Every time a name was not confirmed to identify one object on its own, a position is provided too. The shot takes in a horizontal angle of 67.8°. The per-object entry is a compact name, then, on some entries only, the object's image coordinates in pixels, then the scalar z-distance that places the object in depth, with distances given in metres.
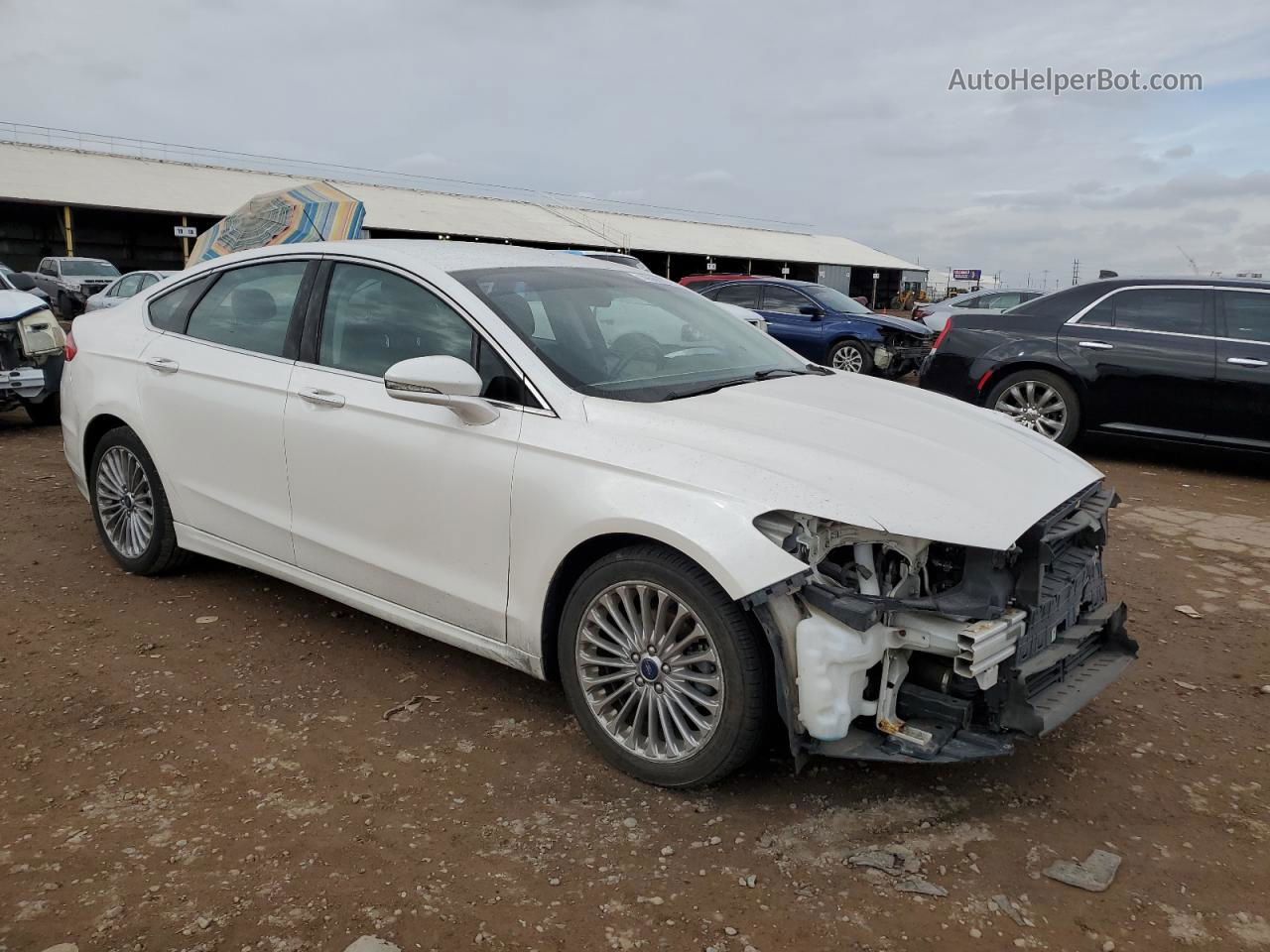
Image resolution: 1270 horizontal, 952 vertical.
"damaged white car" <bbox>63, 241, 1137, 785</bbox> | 2.60
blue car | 13.41
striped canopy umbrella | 10.52
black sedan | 7.10
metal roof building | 30.08
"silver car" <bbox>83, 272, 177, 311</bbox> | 15.31
